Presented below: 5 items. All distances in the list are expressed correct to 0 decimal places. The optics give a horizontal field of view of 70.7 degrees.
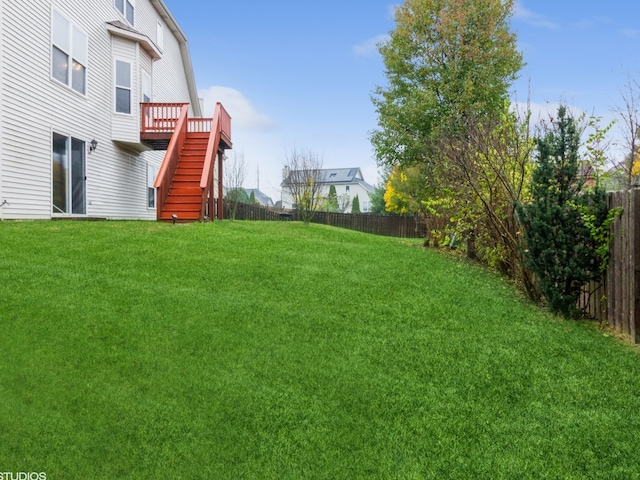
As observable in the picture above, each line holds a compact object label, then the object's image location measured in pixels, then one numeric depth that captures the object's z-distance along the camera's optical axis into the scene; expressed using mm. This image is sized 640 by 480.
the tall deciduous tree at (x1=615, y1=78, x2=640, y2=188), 12375
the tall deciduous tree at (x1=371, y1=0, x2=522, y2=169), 16891
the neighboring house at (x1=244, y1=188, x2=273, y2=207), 82438
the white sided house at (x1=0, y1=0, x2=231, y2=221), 9383
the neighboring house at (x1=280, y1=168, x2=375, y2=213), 61156
